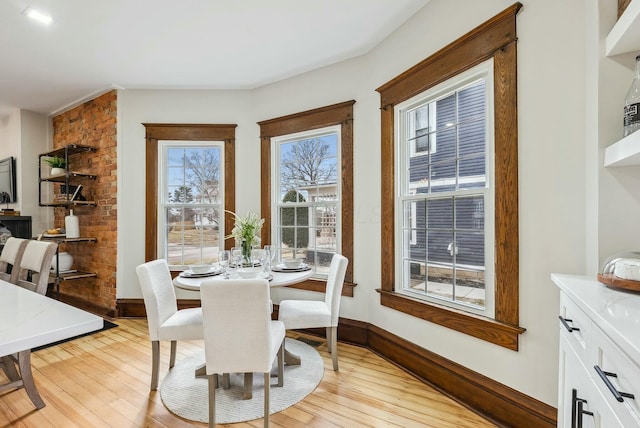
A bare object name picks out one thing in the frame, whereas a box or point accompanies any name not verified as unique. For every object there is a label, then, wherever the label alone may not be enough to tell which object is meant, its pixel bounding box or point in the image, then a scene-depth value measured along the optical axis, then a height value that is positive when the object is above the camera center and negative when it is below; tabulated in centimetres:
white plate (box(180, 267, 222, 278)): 237 -49
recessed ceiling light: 234 +157
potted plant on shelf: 410 +66
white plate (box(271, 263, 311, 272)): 264 -50
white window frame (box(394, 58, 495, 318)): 190 +18
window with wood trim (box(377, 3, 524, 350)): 175 +31
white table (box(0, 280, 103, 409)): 94 -40
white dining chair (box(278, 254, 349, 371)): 238 -81
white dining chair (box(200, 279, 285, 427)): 164 -66
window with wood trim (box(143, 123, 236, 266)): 368 +38
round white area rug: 190 -127
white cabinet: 73 -44
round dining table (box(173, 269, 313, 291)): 212 -52
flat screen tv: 456 +51
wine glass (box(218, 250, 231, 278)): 241 -39
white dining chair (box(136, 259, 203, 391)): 209 -78
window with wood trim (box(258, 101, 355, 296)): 302 +29
